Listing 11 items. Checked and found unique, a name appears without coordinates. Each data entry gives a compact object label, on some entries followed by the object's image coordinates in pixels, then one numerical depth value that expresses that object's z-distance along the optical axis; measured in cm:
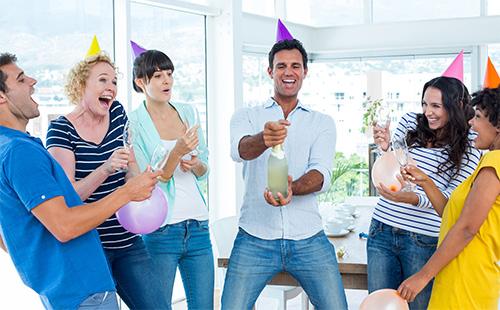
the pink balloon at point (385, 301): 225
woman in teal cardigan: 257
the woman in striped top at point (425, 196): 250
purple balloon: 228
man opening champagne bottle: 249
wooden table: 268
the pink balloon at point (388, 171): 246
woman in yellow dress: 214
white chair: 354
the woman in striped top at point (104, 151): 235
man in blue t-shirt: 189
